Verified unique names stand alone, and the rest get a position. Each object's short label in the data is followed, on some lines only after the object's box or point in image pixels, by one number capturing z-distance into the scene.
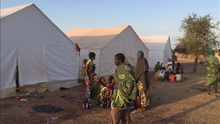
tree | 15.34
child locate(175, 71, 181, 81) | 11.50
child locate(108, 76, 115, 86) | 5.55
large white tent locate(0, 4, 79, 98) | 6.64
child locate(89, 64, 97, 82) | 5.72
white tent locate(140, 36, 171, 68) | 17.95
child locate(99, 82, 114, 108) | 5.62
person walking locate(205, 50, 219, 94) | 7.59
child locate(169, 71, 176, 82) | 11.44
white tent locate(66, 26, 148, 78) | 10.86
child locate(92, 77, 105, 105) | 5.92
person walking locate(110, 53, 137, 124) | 3.15
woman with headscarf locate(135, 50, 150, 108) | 5.37
